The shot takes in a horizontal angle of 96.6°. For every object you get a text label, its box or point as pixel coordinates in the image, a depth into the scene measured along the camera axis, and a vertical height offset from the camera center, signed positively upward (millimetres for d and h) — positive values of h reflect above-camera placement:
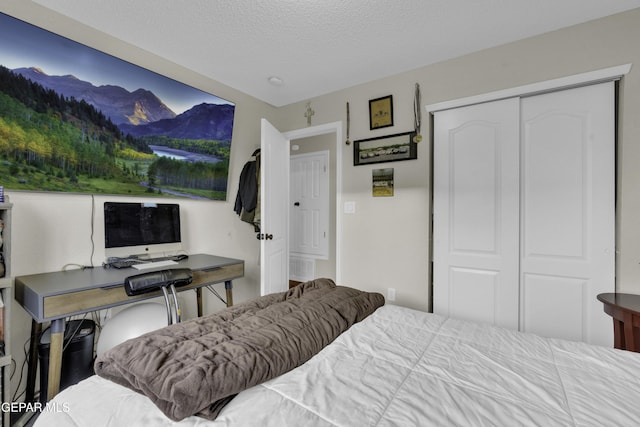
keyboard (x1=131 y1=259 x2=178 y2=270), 1926 -367
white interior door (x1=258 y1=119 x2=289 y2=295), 2590 +22
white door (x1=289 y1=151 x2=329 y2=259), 4184 +113
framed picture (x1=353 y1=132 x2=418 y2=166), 2533 +592
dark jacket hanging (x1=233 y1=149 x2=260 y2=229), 2945 +202
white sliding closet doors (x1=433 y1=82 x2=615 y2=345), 1872 +3
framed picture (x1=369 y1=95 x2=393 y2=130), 2639 +943
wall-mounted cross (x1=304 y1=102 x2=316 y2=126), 3131 +1097
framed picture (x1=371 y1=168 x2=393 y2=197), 2645 +282
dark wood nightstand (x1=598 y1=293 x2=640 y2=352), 1466 -558
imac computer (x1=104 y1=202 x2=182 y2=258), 1939 -121
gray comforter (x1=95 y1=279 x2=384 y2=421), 735 -446
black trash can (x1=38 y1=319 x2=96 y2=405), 1580 -833
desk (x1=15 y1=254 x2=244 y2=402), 1411 -451
